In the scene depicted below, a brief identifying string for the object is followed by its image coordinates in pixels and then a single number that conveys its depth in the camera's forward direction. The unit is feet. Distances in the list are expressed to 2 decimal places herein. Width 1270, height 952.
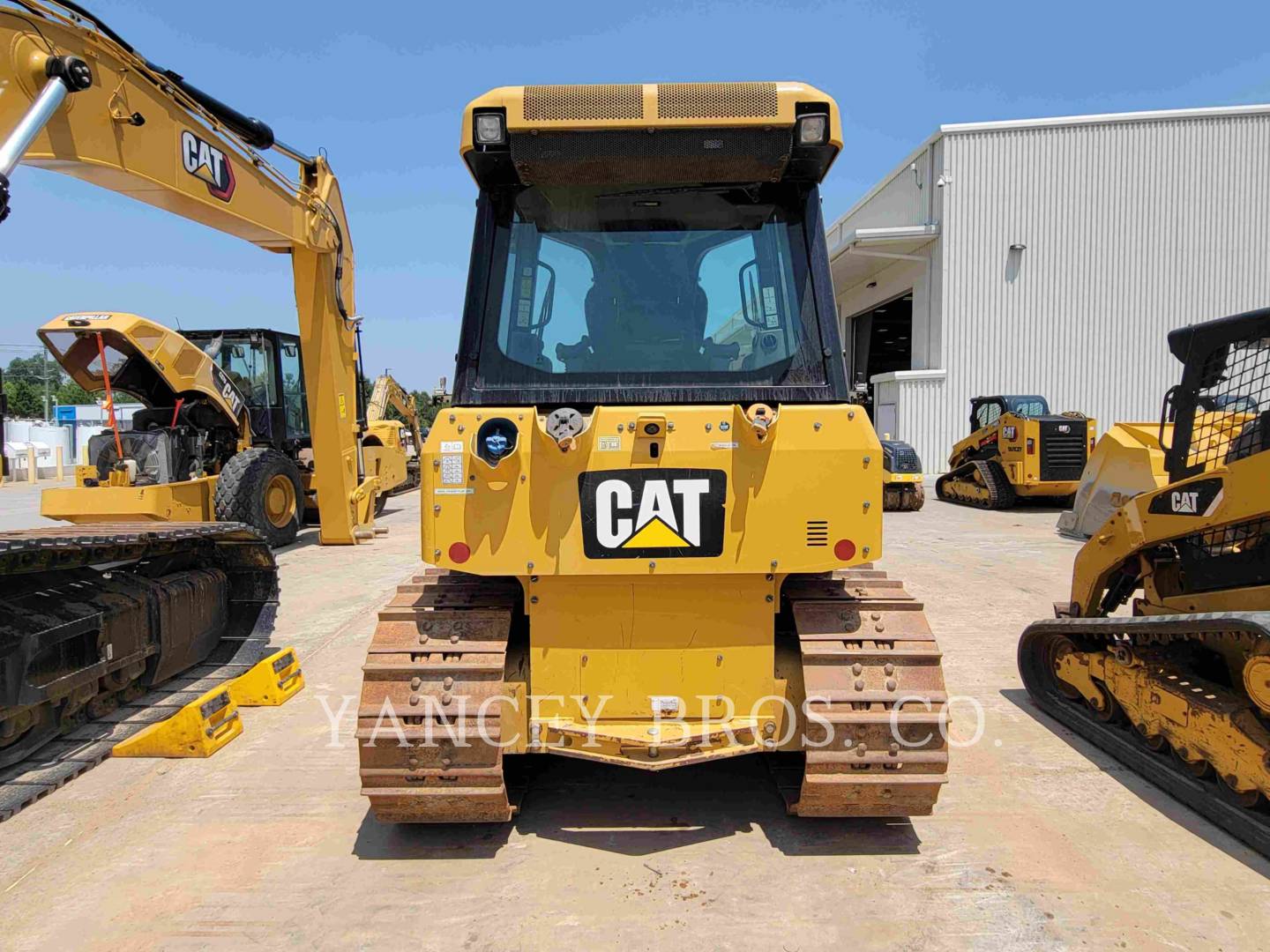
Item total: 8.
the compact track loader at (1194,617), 10.36
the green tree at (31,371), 252.83
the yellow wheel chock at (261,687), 15.71
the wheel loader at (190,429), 27.22
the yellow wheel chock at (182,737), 13.37
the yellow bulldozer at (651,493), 9.34
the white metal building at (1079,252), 67.00
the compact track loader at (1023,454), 47.34
